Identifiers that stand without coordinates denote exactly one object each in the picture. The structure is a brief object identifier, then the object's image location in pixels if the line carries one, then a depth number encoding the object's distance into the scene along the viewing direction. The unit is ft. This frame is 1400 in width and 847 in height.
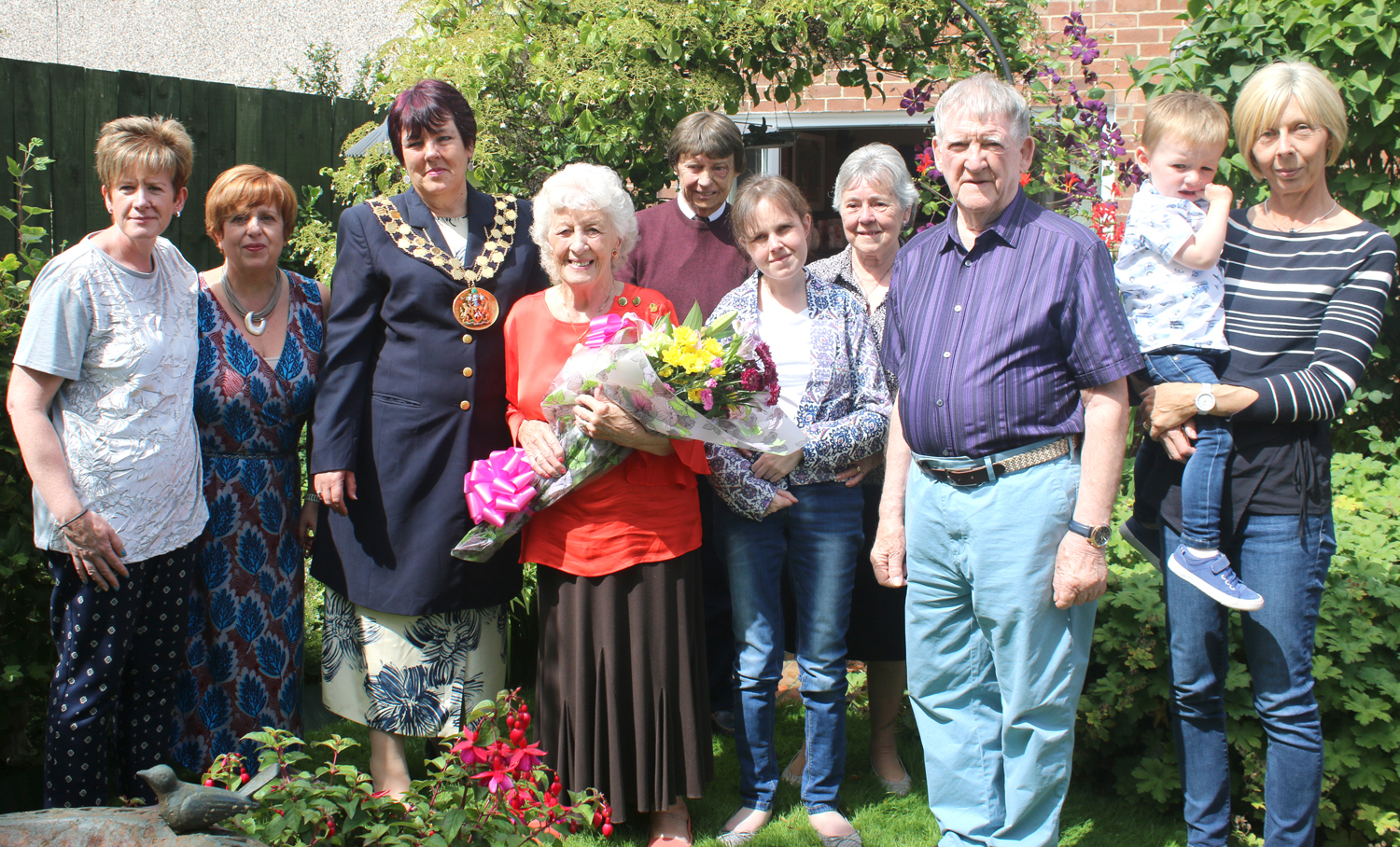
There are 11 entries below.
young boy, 8.55
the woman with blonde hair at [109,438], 8.63
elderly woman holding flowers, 9.57
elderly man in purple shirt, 8.22
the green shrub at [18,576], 10.18
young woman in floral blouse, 9.93
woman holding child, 8.35
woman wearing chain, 9.78
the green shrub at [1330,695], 9.76
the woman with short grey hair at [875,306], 10.58
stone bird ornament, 5.22
